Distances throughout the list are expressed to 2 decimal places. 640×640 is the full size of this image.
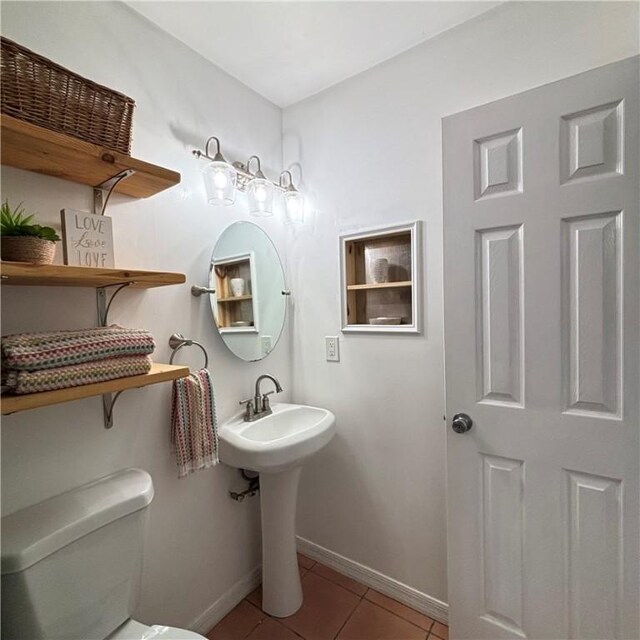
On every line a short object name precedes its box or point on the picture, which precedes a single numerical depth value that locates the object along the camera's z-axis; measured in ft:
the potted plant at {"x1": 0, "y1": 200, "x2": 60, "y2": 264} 2.67
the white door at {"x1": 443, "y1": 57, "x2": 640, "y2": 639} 3.29
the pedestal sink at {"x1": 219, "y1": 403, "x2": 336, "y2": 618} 4.69
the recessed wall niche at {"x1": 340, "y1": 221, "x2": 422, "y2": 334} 4.85
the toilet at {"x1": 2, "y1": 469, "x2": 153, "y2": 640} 2.71
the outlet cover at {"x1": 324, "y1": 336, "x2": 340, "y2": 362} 5.62
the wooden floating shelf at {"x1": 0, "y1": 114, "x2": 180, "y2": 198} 2.66
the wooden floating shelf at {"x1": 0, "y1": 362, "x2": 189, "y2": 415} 2.54
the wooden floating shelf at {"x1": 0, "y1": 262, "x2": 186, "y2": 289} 2.56
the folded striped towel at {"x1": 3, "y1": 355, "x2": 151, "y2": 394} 2.62
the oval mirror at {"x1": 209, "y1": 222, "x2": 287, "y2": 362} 4.96
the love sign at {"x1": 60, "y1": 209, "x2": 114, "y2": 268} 3.24
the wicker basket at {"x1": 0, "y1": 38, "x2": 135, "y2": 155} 2.61
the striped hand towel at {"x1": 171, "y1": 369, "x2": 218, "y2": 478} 4.09
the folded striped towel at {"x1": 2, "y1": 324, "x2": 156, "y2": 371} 2.63
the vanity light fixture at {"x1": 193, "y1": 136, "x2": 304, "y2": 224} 4.53
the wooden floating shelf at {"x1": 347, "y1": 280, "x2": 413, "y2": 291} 4.99
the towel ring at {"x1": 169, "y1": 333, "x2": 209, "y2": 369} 4.32
